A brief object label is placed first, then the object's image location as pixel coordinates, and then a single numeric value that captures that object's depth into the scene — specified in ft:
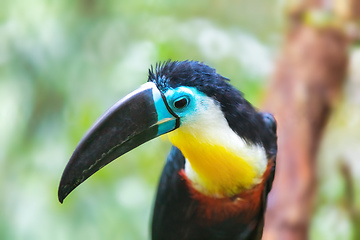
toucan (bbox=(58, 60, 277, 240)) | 7.42
